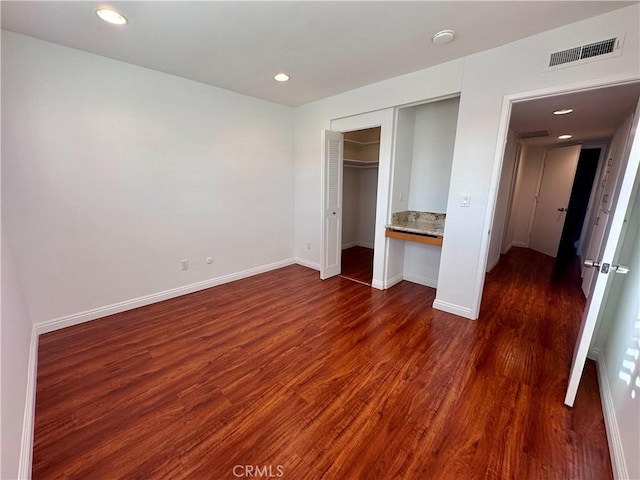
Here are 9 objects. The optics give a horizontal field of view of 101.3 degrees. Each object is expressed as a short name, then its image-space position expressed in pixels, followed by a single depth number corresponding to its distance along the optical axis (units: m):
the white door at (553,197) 4.97
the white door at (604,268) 1.39
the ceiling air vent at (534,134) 4.07
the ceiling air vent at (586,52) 1.80
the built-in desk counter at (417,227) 3.02
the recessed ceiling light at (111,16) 1.79
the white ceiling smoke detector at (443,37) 2.01
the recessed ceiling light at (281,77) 2.85
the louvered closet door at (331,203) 3.54
